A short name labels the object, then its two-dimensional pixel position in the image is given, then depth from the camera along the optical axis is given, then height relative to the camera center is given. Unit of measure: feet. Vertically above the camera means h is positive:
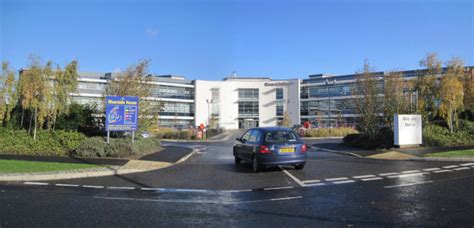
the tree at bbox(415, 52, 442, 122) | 74.49 +8.19
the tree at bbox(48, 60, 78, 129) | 58.70 +5.78
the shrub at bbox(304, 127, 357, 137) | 128.67 -1.60
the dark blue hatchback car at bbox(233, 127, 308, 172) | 38.37 -2.20
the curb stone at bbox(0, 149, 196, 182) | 35.47 -4.72
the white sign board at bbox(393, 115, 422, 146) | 62.13 -0.37
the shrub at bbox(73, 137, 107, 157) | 51.78 -3.13
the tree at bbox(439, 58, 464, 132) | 72.33 +5.94
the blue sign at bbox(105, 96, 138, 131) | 55.36 +1.90
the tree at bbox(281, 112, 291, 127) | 186.33 +2.48
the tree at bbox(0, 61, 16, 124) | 61.11 +5.64
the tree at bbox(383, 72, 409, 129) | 71.20 +5.15
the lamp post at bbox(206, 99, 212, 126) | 298.95 +14.26
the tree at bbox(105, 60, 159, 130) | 65.00 +6.47
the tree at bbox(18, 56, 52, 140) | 56.70 +5.36
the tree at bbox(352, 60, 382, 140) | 71.05 +4.59
